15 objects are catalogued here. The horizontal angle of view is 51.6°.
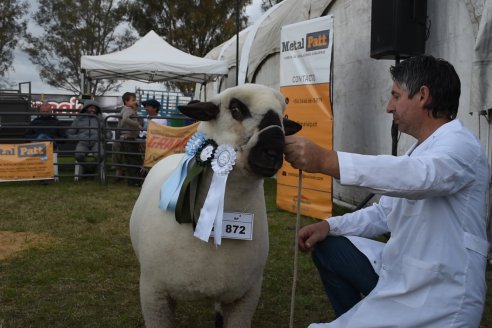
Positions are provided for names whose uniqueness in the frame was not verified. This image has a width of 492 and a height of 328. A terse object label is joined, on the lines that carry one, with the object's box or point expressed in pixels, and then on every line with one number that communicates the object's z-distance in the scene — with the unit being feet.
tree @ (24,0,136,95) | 108.47
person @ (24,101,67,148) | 33.63
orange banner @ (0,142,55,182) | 29.55
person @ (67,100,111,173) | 31.48
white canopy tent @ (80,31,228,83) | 39.60
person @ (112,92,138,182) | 32.09
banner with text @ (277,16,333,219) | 19.95
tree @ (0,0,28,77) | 108.68
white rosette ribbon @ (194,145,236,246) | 6.92
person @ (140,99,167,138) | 33.73
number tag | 7.30
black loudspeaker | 17.06
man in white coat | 5.80
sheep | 6.68
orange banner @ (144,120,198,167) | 29.25
